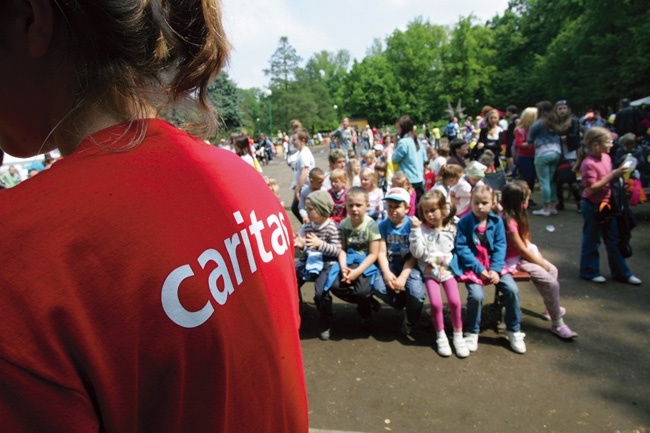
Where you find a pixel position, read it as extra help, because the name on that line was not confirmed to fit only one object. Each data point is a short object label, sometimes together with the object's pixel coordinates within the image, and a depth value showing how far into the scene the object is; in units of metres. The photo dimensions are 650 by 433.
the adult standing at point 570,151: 8.77
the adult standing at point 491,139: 11.62
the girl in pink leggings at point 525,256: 4.41
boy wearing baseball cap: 4.48
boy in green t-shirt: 4.61
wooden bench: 4.50
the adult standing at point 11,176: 11.46
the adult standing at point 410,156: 7.54
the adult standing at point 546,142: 8.35
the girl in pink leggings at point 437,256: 4.28
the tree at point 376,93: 63.03
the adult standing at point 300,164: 7.82
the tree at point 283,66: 77.56
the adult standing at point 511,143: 11.62
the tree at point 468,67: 51.59
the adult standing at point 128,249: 0.53
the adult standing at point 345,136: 15.11
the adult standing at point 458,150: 7.69
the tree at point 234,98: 32.82
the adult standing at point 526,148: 9.25
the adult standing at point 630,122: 11.74
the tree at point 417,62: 61.34
